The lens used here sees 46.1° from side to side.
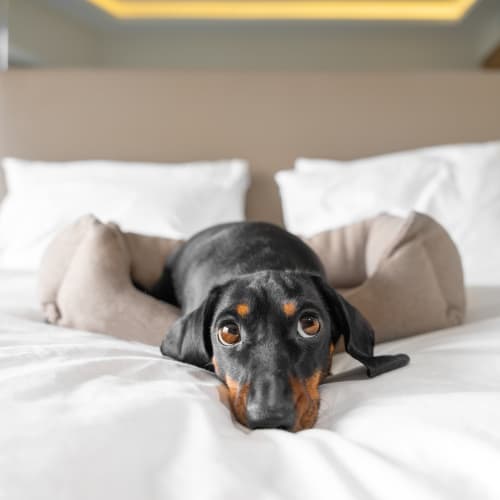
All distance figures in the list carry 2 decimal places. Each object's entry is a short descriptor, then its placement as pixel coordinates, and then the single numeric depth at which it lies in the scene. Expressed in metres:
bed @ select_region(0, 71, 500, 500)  0.23
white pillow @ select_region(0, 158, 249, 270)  0.92
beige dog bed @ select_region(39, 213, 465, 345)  0.53
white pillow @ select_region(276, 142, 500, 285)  0.82
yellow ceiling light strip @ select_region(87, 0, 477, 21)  1.76
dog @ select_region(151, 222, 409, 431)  0.34
